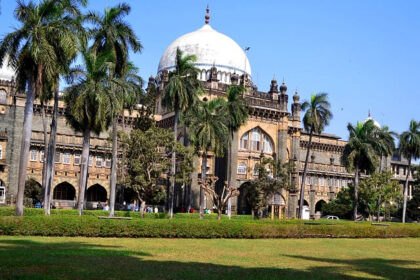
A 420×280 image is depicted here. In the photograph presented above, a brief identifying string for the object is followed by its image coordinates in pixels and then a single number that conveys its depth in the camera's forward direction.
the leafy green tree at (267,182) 51.66
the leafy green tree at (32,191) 55.55
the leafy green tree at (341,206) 71.19
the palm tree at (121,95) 34.81
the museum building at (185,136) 59.25
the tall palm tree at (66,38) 28.81
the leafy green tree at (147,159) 44.44
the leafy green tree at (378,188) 61.59
